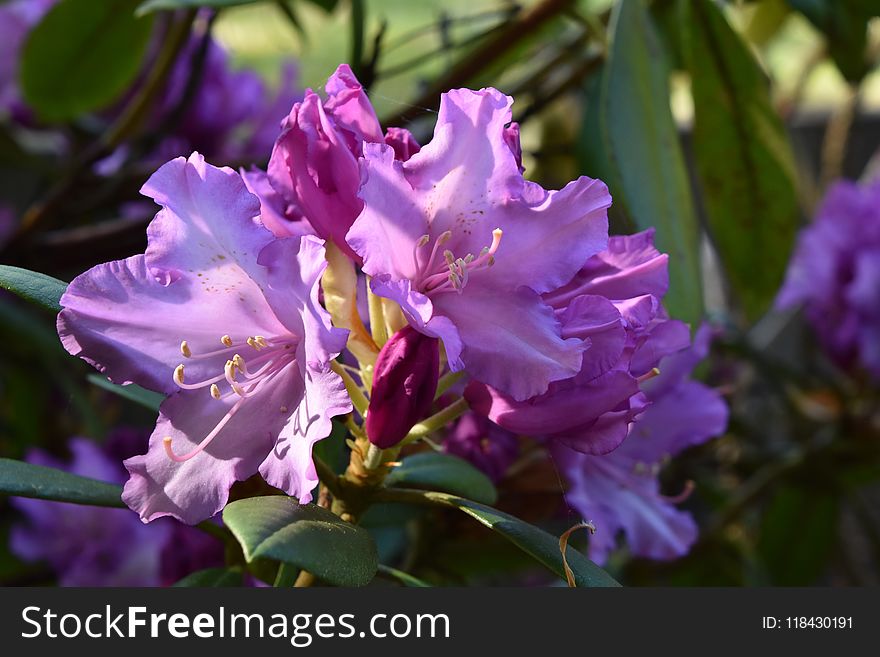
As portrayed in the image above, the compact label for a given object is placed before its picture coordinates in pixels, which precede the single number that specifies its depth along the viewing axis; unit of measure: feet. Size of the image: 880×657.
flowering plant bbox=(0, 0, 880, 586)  1.71
